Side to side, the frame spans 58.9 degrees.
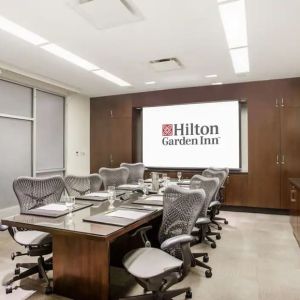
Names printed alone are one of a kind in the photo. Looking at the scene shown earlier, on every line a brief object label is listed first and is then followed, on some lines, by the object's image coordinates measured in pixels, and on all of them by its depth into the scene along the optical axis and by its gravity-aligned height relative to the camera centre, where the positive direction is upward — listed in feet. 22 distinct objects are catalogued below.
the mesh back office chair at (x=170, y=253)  6.62 -2.89
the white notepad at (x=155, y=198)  10.39 -1.89
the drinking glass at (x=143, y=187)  12.00 -1.74
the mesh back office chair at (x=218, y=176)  12.32 -1.57
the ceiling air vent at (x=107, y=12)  8.79 +4.91
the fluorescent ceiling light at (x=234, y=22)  9.18 +5.01
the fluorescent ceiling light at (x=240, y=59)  13.50 +5.06
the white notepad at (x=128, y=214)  7.73 -1.90
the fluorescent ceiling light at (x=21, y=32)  10.51 +5.06
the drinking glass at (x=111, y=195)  9.90 -1.65
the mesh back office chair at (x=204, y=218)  9.59 -2.51
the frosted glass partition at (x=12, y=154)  16.58 -0.17
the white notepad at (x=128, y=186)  13.65 -1.86
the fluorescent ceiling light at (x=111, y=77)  17.10 +5.10
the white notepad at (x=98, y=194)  11.35 -1.88
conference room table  6.63 -2.76
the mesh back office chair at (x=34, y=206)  8.40 -2.07
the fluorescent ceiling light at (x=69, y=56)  12.97 +5.08
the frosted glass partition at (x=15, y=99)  16.61 +3.44
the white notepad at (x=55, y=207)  8.78 -1.89
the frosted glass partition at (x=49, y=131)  19.58 +1.53
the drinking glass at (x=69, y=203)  8.72 -1.71
